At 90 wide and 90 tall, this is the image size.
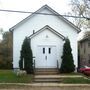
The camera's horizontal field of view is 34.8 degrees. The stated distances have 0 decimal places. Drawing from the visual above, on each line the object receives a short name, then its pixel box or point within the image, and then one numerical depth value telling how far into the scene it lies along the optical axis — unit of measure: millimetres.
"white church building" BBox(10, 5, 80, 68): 15787
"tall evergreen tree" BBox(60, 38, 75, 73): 15151
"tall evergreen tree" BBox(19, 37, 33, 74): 14717
